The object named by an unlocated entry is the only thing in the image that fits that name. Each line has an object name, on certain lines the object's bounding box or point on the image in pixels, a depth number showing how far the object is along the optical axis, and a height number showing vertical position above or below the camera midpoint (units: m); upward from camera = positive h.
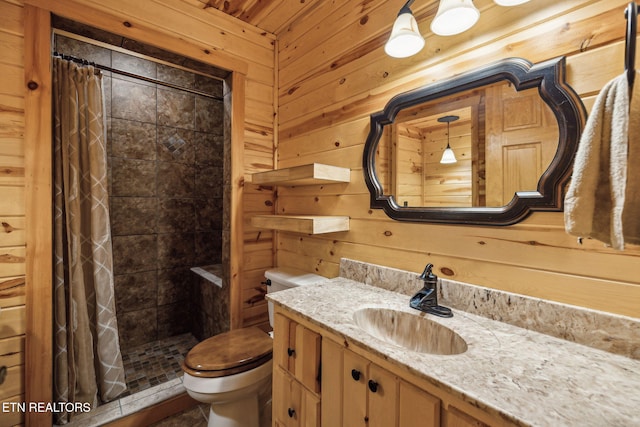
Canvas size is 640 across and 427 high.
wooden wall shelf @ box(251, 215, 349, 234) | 1.45 -0.07
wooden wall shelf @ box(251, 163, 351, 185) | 1.44 +0.20
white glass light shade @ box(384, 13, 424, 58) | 1.08 +0.69
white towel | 0.58 +0.08
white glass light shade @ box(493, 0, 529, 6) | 0.90 +0.69
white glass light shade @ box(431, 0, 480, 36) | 0.93 +0.68
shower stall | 2.27 +0.10
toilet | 1.29 -0.79
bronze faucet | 1.05 -0.33
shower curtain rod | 1.94 +1.16
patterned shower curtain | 1.54 -0.23
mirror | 0.88 +0.26
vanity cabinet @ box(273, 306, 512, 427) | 0.66 -0.52
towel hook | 0.57 +0.35
